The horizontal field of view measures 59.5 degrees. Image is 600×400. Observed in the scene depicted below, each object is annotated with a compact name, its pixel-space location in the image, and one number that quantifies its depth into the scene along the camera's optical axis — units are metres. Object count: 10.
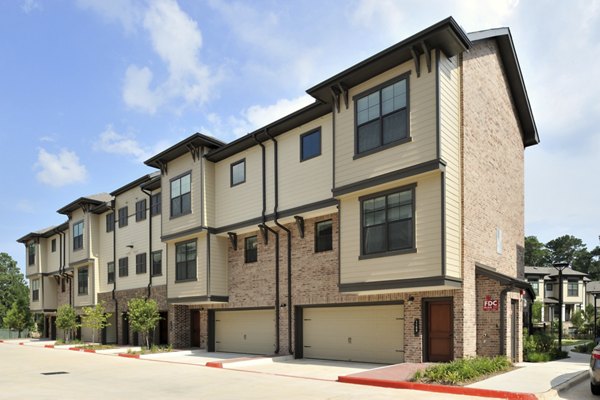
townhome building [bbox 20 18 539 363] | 16.20
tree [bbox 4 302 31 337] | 53.25
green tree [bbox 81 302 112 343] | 34.19
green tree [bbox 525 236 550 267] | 95.88
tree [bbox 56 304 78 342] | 38.47
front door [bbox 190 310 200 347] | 29.08
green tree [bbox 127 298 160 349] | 27.83
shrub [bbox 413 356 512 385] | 13.25
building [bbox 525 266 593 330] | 59.97
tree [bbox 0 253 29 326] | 78.50
